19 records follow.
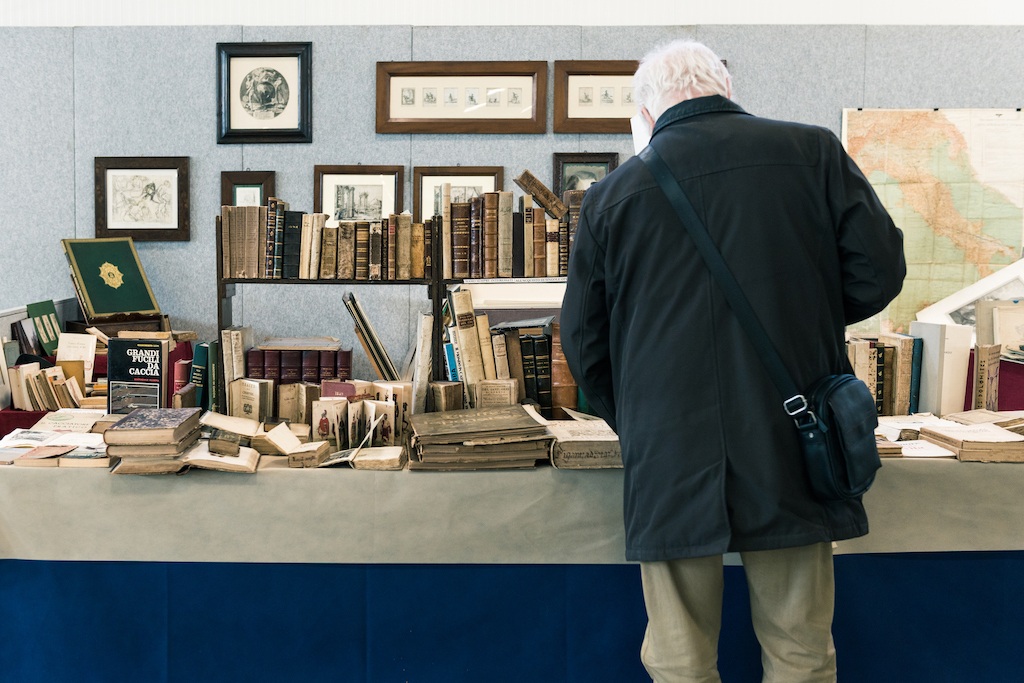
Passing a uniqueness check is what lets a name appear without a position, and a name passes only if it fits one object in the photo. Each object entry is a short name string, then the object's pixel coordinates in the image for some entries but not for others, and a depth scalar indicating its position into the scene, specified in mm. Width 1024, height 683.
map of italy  4184
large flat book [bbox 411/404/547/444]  2055
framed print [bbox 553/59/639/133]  4188
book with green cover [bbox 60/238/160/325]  3676
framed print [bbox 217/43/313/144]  4188
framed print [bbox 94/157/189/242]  4238
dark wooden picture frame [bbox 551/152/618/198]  4234
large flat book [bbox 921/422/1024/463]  2104
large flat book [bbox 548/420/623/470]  2047
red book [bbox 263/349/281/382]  2439
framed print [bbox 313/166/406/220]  4230
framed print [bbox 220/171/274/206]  4234
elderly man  1519
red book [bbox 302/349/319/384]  2510
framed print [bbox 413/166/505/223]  4223
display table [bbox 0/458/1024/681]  2037
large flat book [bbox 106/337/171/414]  2469
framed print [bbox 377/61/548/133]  4184
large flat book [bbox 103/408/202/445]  2002
